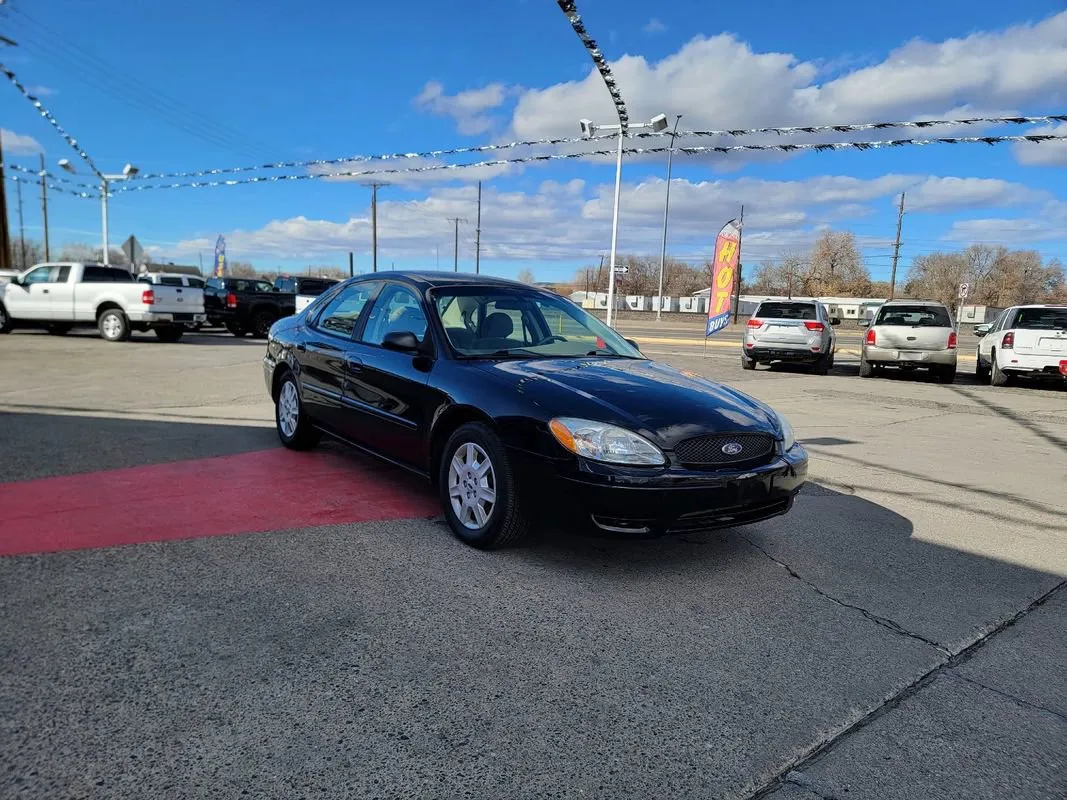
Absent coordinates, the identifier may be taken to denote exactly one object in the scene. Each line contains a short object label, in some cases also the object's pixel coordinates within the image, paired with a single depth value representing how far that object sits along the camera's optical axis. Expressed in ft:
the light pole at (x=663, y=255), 141.69
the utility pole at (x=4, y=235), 106.30
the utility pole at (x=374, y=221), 185.57
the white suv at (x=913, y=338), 46.83
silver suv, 50.21
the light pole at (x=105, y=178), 98.53
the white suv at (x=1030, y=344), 42.50
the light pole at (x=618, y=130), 61.11
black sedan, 11.39
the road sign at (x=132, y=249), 87.45
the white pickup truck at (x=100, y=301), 56.90
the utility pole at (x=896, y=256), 190.36
